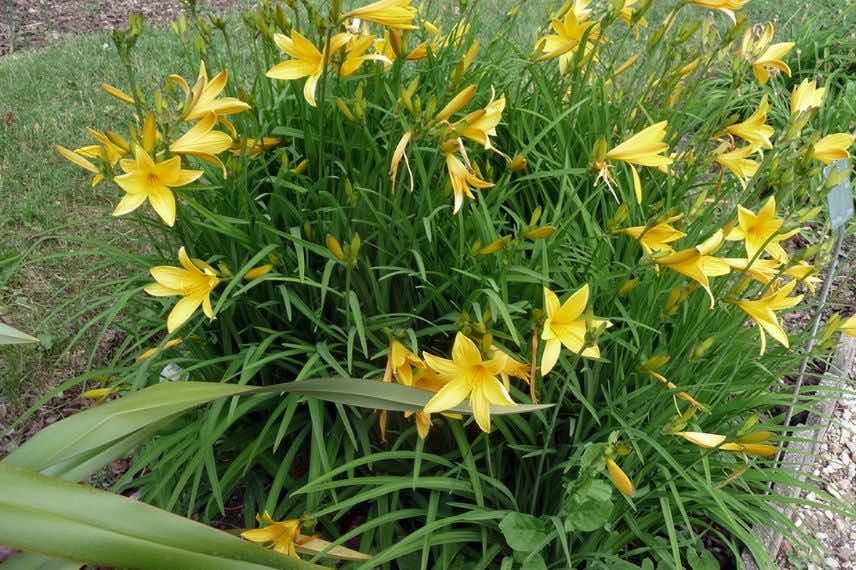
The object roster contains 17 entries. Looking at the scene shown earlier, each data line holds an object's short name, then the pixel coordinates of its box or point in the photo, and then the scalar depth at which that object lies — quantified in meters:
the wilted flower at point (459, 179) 1.58
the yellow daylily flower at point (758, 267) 1.62
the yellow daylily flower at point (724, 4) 1.84
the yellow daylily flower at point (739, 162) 1.96
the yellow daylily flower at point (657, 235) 1.63
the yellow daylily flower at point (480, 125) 1.54
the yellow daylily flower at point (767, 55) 1.96
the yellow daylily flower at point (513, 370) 1.54
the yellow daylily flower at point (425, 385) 1.61
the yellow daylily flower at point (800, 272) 1.74
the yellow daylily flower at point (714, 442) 1.57
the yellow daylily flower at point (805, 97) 1.89
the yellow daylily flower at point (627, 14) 1.96
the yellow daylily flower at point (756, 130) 1.98
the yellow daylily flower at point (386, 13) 1.50
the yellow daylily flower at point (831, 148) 1.74
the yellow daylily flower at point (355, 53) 1.64
